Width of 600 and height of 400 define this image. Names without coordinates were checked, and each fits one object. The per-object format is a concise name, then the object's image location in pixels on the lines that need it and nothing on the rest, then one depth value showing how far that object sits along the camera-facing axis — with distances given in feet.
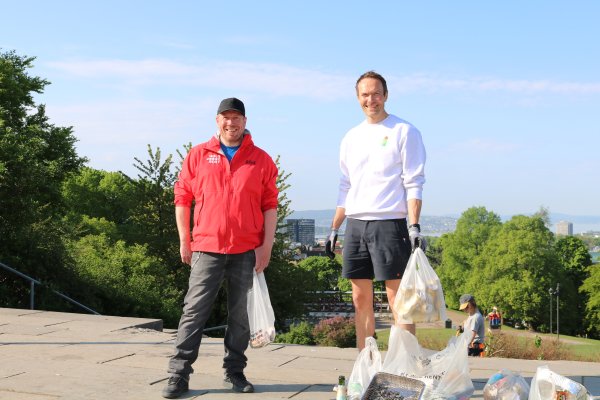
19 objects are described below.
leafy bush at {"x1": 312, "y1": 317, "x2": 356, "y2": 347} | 62.54
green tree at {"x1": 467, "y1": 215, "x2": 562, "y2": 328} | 171.42
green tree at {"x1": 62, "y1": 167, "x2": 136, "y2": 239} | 159.94
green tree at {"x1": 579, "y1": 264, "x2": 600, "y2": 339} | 169.07
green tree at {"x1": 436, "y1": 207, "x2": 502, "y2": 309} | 195.21
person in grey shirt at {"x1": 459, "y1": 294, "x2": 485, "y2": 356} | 33.58
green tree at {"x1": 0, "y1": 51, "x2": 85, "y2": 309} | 46.62
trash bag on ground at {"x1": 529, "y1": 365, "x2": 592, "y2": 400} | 12.78
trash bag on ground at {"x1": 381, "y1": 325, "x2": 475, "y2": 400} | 13.75
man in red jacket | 14.85
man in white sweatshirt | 14.52
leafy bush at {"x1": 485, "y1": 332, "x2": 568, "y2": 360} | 42.83
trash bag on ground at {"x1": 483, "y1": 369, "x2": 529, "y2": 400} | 13.55
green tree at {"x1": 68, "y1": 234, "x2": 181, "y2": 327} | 56.34
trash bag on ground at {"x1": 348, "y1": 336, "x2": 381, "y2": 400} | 13.62
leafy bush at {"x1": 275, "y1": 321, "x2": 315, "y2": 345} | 63.91
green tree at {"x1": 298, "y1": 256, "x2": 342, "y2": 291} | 213.66
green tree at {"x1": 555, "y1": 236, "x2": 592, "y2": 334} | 181.37
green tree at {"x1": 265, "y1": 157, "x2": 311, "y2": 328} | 92.48
